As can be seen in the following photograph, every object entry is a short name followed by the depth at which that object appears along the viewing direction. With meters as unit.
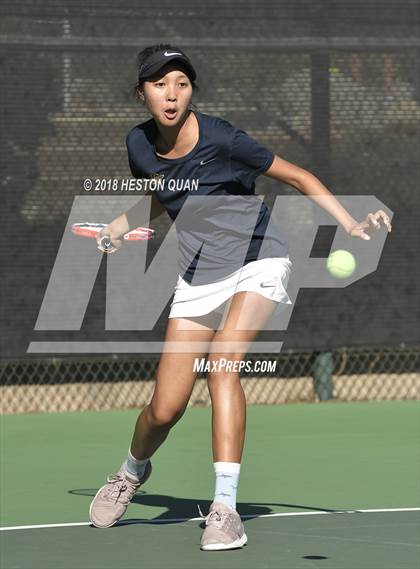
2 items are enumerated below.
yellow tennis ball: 13.62
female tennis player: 11.70
